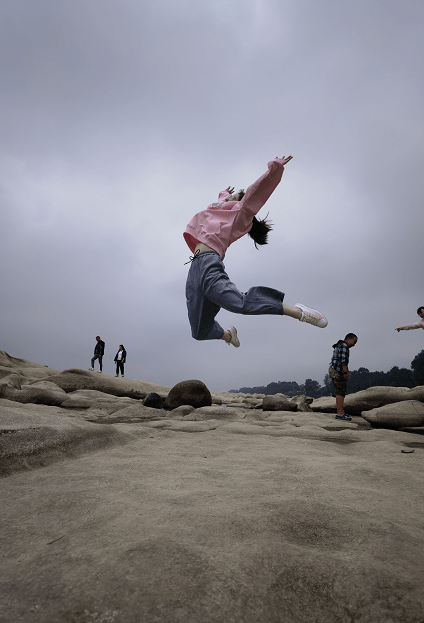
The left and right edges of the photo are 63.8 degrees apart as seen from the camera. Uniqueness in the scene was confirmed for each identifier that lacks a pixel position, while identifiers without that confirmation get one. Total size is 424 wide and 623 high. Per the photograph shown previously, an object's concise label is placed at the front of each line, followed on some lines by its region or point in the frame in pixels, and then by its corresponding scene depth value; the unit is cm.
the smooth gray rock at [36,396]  551
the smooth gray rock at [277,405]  663
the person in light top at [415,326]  571
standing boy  546
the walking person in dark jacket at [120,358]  1301
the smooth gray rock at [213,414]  403
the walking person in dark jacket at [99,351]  1309
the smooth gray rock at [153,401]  643
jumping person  276
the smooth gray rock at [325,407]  658
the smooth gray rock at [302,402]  680
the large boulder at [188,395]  618
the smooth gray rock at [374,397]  563
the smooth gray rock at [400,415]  409
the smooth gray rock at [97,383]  800
